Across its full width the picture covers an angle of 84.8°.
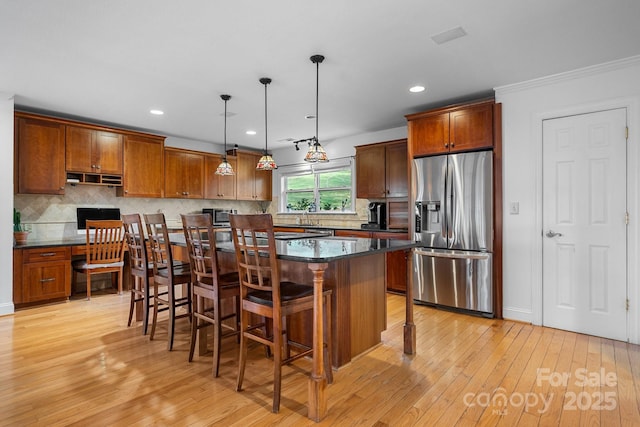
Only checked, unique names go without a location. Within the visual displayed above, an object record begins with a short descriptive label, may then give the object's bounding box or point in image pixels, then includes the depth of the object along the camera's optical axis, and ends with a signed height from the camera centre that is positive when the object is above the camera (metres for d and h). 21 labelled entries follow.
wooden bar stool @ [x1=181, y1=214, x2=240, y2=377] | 2.45 -0.53
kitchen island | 2.52 -0.61
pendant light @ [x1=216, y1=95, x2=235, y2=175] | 4.03 +0.52
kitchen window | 6.40 +0.48
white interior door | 3.12 -0.11
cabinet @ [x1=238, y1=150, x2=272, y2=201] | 6.93 +0.70
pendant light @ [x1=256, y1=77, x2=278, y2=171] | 3.65 +0.52
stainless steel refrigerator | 3.78 -0.21
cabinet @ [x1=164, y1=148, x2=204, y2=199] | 5.87 +0.70
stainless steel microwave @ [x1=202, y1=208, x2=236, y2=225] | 6.62 -0.03
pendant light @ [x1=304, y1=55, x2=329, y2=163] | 3.16 +0.53
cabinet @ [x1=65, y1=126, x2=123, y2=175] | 4.72 +0.89
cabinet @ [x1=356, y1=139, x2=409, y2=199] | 5.16 +0.65
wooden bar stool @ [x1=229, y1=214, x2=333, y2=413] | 2.03 -0.54
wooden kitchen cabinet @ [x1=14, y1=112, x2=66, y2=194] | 4.29 +0.75
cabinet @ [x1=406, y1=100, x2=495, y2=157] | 3.81 +0.96
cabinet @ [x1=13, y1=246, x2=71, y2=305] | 4.08 -0.73
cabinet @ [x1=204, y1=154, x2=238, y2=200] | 6.45 +0.61
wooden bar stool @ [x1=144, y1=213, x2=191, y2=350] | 2.87 -0.52
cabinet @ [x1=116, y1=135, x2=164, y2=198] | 5.30 +0.73
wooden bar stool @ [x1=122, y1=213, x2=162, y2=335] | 3.18 -0.45
